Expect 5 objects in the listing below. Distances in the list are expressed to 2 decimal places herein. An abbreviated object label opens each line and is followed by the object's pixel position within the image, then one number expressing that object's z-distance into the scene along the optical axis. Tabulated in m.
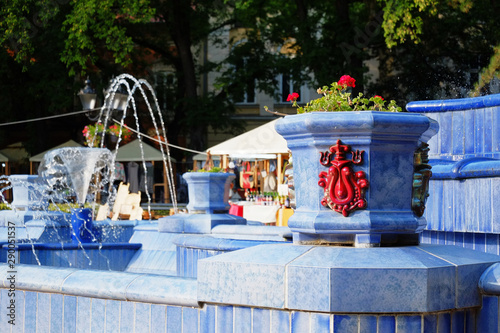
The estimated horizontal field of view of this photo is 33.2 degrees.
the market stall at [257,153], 18.61
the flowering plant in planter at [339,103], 4.09
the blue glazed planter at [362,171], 3.59
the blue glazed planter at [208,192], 10.01
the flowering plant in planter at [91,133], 22.99
